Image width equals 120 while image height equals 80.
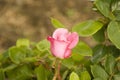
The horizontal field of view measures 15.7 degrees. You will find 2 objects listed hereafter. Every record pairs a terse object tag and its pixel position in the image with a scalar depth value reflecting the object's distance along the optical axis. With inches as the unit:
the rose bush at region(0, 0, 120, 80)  36.2
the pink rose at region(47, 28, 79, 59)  35.4
